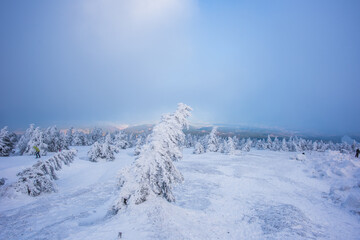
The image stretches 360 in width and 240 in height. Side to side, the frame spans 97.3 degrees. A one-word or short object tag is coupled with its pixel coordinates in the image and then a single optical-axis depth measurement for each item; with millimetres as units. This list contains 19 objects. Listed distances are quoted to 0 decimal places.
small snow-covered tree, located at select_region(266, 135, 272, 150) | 75612
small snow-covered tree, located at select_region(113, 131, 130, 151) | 47453
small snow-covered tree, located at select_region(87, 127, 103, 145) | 66100
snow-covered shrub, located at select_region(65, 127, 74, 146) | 56688
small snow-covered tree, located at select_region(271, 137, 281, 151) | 72125
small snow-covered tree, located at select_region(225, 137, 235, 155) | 42956
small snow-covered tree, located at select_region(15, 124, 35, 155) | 33338
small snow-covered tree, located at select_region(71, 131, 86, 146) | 55812
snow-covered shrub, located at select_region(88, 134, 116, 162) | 26578
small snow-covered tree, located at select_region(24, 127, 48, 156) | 25875
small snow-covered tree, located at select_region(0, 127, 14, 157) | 24297
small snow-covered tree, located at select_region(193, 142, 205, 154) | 44956
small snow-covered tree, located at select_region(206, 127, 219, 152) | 48438
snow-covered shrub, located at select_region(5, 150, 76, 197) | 11773
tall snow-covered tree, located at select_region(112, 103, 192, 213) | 8508
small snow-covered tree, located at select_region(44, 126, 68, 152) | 37562
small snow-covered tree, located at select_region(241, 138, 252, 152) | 60175
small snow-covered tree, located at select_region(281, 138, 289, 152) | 69550
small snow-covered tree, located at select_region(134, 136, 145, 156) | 34750
